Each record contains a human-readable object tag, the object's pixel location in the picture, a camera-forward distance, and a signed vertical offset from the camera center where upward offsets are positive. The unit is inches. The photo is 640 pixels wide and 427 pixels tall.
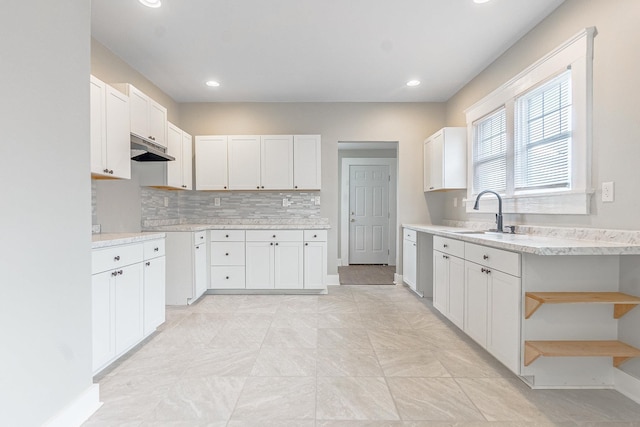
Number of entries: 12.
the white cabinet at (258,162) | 167.0 +25.9
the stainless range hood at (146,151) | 108.4 +22.1
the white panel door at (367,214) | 250.4 -3.3
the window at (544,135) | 83.0 +25.0
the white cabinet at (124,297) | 77.9 -25.4
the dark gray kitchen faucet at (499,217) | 111.0 -2.5
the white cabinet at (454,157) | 150.5 +25.9
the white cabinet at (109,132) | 88.0 +23.6
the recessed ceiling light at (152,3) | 90.7 +61.5
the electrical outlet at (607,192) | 75.7 +4.5
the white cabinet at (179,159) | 144.1 +26.1
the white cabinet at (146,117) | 109.9 +36.2
